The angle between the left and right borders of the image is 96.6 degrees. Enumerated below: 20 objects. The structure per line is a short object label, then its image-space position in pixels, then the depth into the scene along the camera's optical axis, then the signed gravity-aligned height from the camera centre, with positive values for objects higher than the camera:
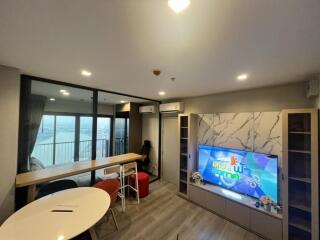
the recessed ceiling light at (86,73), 2.04 +0.71
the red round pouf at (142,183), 3.27 -1.43
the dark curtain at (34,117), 2.31 +0.05
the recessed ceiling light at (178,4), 0.84 +0.71
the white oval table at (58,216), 1.24 -0.99
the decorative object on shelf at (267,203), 2.20 -1.23
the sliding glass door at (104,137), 4.95 -0.56
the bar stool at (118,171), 2.58 -0.93
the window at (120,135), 4.97 -0.49
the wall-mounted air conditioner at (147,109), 4.37 +0.41
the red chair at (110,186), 2.16 -1.03
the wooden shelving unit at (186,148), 3.29 -0.61
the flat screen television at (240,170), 2.29 -0.86
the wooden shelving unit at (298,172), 1.96 -0.68
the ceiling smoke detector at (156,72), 1.93 +0.70
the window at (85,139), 2.90 -0.38
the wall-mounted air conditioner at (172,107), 3.74 +0.41
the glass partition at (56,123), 2.28 -0.04
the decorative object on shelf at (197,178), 3.12 -1.22
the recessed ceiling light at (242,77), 2.06 +0.70
